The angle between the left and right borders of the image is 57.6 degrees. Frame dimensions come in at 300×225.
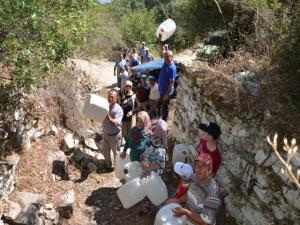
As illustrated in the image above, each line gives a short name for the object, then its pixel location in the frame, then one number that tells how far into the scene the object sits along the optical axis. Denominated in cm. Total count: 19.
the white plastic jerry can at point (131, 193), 398
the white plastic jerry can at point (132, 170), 423
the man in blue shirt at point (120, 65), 899
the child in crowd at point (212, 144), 348
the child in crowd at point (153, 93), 598
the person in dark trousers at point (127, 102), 545
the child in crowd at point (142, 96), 613
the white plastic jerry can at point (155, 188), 389
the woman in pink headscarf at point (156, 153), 388
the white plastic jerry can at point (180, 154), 450
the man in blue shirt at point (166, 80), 541
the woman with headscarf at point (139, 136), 416
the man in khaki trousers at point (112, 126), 480
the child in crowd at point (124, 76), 832
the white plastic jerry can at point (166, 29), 628
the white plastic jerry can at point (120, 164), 457
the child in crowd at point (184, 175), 334
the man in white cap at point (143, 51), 1004
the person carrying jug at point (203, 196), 298
